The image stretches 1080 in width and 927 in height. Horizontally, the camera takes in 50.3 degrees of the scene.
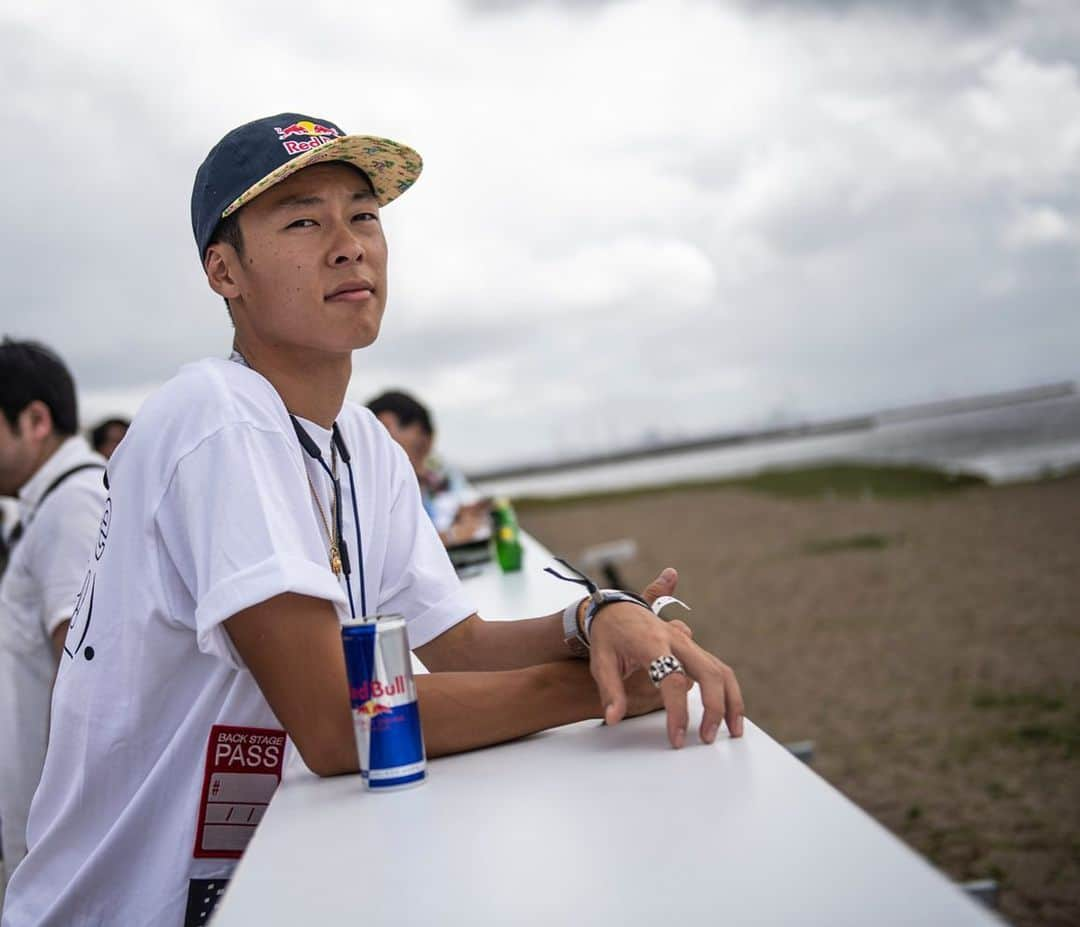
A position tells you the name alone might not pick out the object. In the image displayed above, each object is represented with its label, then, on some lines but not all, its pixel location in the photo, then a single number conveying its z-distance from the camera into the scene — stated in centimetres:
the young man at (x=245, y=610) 139
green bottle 404
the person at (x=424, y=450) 490
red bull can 129
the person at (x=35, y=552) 262
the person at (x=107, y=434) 607
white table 91
